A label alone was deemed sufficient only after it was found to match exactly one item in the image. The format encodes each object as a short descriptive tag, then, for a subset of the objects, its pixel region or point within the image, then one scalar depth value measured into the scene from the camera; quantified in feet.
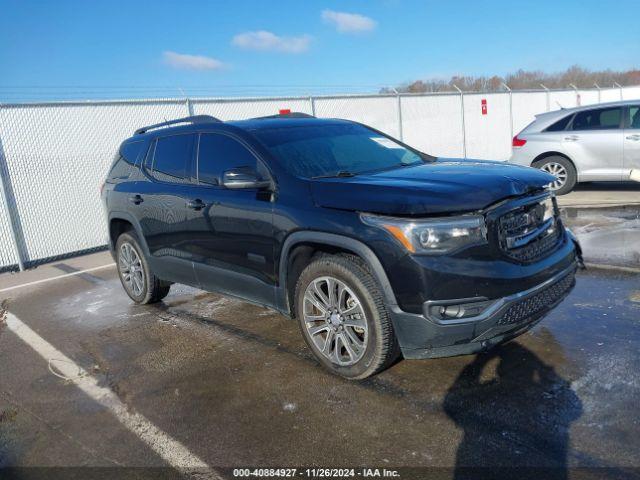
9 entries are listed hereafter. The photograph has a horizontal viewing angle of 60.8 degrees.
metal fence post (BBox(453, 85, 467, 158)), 53.48
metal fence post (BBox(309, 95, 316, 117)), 40.43
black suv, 10.19
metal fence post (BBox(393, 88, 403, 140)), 47.11
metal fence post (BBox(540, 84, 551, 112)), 66.10
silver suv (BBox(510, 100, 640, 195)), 30.25
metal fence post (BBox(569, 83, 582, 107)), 74.34
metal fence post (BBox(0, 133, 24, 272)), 27.78
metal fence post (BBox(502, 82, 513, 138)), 59.52
